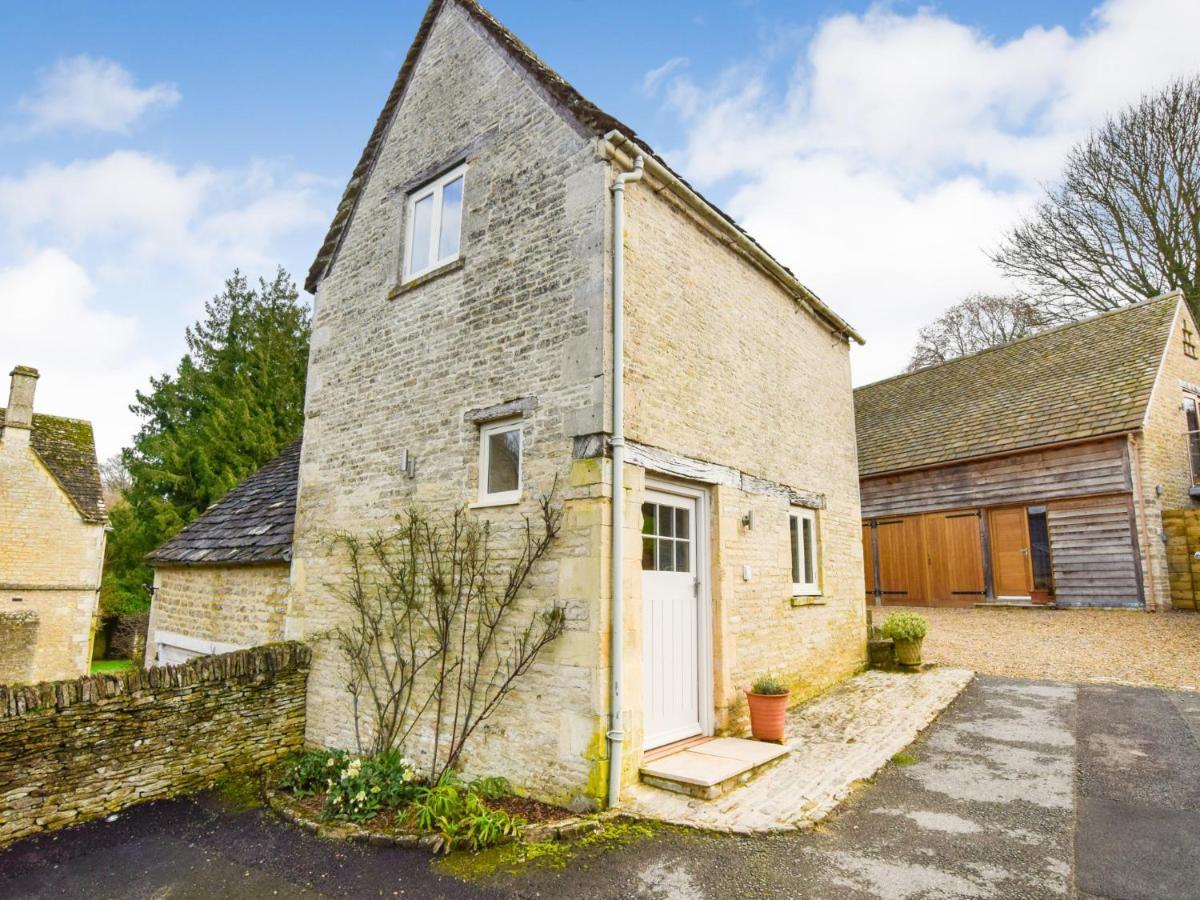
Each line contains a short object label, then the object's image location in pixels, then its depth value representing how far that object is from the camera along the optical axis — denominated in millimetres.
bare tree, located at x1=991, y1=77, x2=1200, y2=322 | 19047
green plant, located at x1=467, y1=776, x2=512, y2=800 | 5625
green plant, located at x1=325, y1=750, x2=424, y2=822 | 5711
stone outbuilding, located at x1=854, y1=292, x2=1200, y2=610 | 13938
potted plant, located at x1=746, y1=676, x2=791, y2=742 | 6641
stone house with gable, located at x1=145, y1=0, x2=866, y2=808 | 5625
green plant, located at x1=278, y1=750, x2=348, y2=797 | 6516
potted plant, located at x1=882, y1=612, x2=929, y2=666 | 10023
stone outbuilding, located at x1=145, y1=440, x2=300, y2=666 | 8648
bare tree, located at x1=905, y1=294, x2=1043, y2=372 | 26453
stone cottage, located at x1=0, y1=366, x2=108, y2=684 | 19031
